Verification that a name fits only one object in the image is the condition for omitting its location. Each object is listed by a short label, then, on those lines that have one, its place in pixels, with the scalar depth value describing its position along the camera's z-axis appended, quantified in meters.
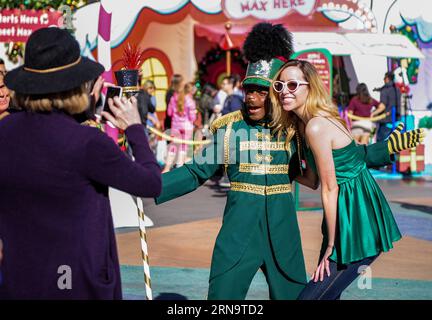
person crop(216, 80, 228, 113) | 16.86
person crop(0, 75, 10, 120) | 5.64
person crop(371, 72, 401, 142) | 16.58
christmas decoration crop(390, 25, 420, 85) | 20.07
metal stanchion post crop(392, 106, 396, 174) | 16.53
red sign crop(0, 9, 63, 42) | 15.85
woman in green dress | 4.11
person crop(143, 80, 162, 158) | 15.12
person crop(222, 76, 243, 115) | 12.63
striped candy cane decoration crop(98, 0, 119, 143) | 8.05
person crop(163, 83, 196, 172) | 15.30
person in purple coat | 3.00
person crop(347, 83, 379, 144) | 17.03
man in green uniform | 4.64
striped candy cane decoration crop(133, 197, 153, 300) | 4.72
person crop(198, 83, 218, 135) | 19.67
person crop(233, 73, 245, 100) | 13.92
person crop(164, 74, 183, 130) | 15.34
